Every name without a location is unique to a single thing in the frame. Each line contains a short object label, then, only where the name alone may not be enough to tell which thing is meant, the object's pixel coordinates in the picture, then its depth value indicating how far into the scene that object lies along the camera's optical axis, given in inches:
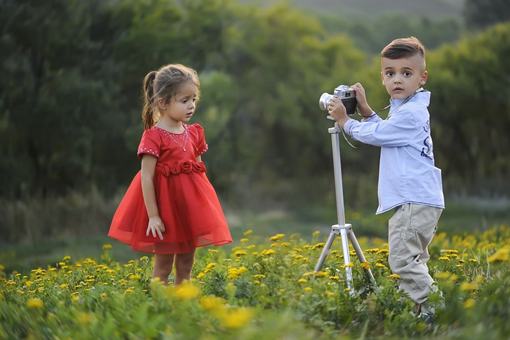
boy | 372.5
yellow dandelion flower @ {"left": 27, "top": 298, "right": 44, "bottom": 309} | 323.0
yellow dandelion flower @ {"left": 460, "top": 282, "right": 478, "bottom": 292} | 322.6
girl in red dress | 389.4
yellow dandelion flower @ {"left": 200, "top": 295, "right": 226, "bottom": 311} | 284.0
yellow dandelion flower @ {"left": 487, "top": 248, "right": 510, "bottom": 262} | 319.6
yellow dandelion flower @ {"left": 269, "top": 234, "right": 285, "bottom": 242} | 422.6
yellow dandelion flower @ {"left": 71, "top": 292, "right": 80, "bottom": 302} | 371.7
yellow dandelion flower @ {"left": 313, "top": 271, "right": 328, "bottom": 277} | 349.1
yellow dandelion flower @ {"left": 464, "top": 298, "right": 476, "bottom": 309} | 329.5
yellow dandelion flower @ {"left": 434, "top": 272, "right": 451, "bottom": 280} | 329.8
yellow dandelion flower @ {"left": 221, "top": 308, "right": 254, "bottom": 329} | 248.7
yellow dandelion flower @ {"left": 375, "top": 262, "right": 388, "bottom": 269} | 394.8
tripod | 373.1
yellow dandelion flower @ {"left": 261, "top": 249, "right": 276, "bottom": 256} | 393.1
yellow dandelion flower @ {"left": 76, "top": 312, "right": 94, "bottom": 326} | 307.9
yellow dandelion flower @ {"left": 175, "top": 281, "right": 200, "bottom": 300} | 284.7
